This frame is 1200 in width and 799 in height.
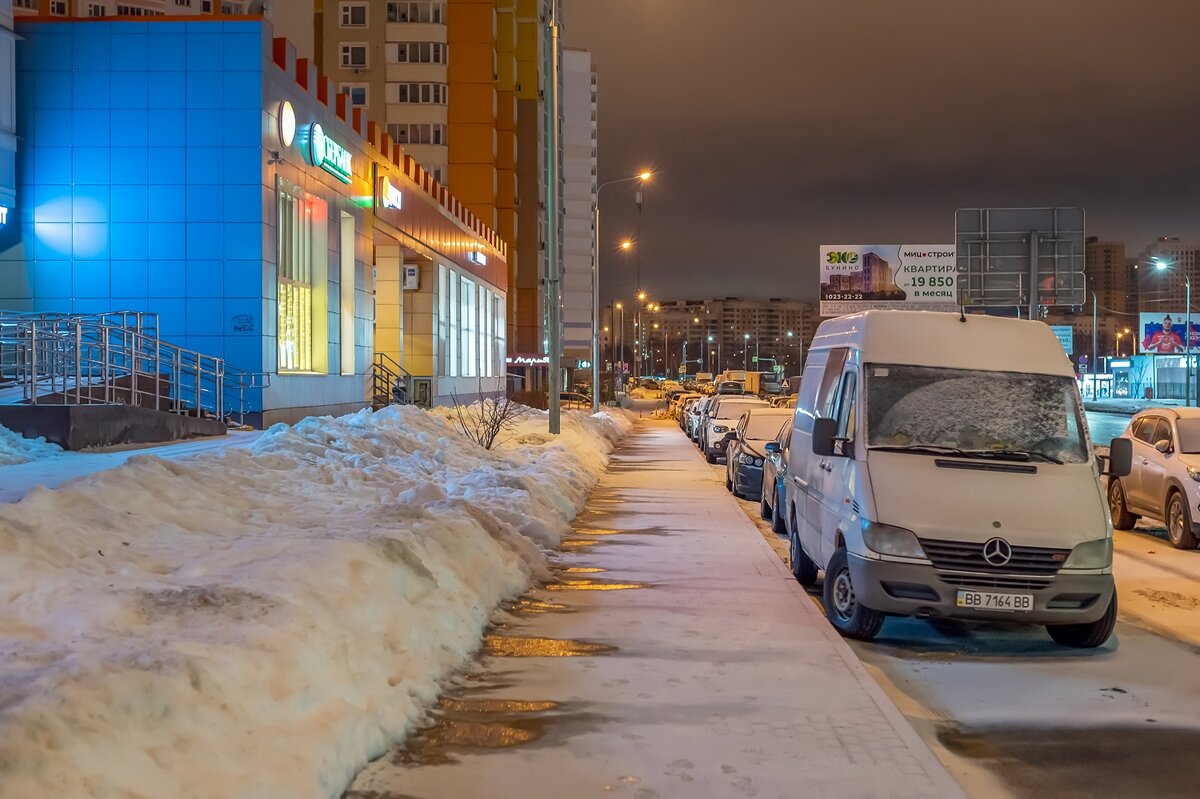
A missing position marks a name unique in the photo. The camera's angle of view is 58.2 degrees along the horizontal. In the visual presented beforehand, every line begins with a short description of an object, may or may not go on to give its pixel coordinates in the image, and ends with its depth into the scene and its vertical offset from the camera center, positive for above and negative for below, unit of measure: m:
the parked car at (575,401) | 50.50 -1.31
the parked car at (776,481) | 12.43 -1.36
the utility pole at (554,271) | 24.23 +2.39
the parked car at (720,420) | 26.38 -1.15
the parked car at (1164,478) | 13.04 -1.30
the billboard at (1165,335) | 79.25 +3.04
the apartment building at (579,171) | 122.94 +24.30
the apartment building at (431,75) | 66.69 +18.70
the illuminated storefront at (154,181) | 22.53 +4.07
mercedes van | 7.68 -0.80
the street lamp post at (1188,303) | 46.67 +3.59
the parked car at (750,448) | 17.78 -1.24
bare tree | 21.36 -0.97
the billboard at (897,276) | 43.59 +4.06
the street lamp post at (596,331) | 41.39 +1.67
